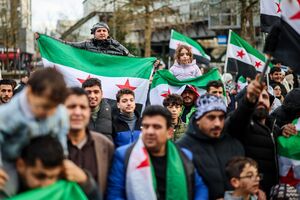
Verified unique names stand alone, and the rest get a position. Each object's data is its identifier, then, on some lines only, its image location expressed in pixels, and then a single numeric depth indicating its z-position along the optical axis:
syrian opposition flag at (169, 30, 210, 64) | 14.73
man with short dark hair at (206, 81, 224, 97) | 7.76
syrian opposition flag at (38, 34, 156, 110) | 7.93
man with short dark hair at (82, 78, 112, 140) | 6.27
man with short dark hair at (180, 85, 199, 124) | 7.98
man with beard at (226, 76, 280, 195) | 5.11
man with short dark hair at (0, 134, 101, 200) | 3.82
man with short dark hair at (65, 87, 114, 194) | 4.51
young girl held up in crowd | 9.52
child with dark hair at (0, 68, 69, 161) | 3.63
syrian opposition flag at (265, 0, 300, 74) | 5.08
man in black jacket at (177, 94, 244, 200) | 4.89
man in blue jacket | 4.46
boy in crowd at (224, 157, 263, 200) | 4.77
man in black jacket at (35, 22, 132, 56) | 8.62
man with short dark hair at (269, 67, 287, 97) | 10.49
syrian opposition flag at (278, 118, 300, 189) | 5.61
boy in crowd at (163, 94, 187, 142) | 7.00
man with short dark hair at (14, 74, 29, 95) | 9.08
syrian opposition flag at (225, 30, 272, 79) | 11.11
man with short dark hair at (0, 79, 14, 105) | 8.45
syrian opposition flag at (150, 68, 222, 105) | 9.37
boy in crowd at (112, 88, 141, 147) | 6.44
